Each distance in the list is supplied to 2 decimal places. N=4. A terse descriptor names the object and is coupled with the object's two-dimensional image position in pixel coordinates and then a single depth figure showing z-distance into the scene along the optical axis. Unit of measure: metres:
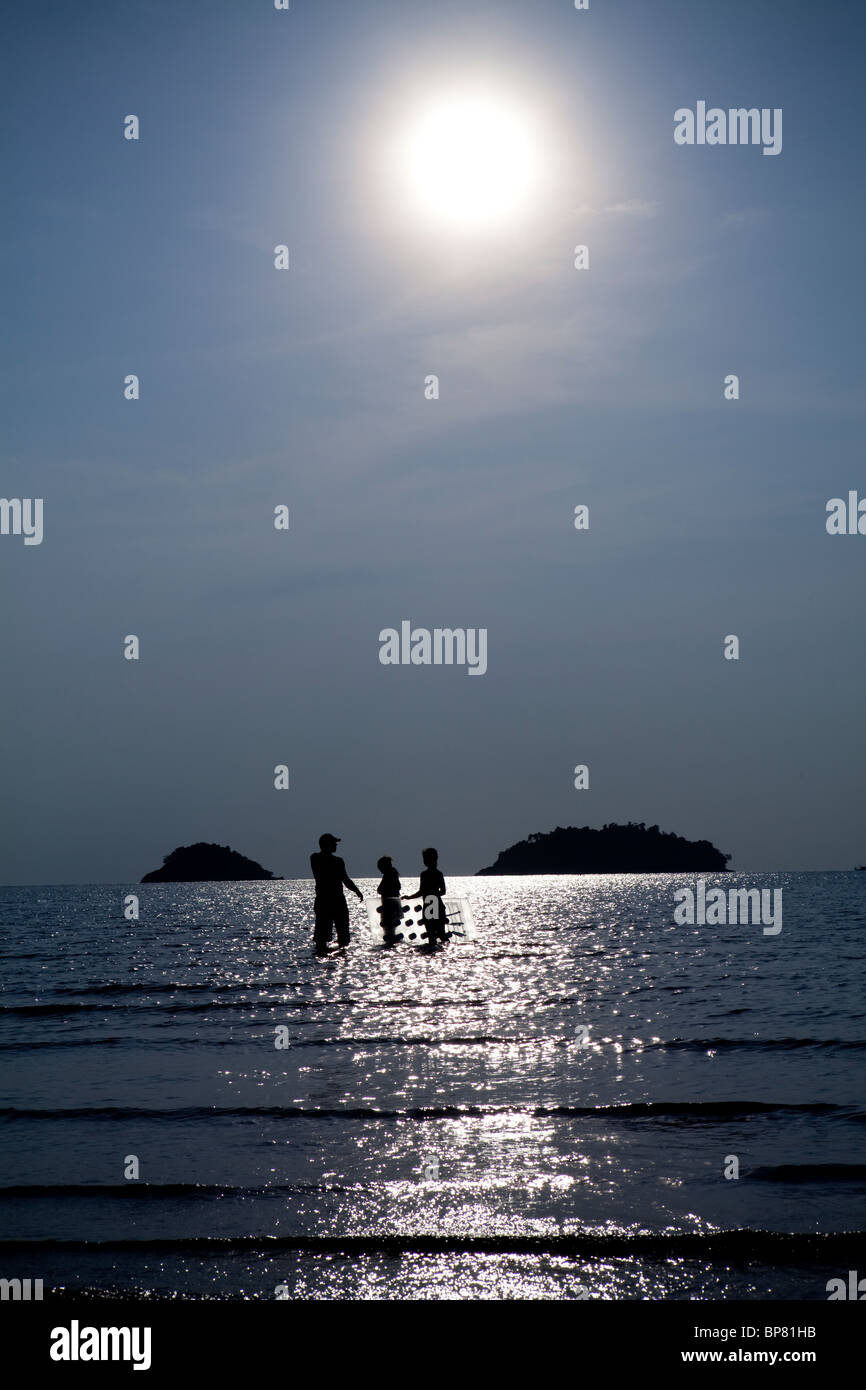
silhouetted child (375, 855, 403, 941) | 28.12
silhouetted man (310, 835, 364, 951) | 24.61
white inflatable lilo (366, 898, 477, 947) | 31.23
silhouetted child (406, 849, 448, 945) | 27.39
